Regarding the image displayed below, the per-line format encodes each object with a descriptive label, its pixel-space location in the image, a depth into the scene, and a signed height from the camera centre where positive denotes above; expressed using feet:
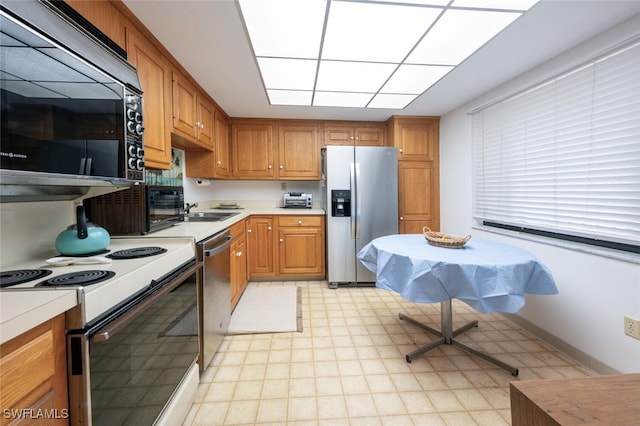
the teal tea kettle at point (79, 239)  3.59 -0.42
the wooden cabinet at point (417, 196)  11.50 +0.40
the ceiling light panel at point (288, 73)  6.68 +3.82
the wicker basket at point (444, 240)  5.82 -0.84
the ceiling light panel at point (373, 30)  4.81 +3.71
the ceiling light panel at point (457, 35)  4.95 +3.68
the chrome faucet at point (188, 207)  9.20 +0.04
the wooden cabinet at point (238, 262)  7.93 -1.85
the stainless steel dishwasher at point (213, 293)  5.14 -1.91
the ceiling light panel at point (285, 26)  4.66 +3.71
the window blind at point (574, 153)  5.00 +1.19
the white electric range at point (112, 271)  2.47 -0.73
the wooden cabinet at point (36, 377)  1.79 -1.30
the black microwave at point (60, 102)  2.32 +1.24
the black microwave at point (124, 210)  4.80 -0.01
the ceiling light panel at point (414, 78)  7.04 +3.80
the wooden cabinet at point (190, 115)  6.79 +2.82
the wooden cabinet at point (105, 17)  3.90 +3.22
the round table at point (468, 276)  4.44 -1.34
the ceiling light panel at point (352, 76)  6.84 +3.80
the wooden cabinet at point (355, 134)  11.87 +3.40
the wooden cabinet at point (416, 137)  11.30 +3.03
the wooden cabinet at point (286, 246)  10.87 -1.67
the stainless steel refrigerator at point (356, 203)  10.53 +0.10
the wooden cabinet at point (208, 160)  9.89 +1.89
